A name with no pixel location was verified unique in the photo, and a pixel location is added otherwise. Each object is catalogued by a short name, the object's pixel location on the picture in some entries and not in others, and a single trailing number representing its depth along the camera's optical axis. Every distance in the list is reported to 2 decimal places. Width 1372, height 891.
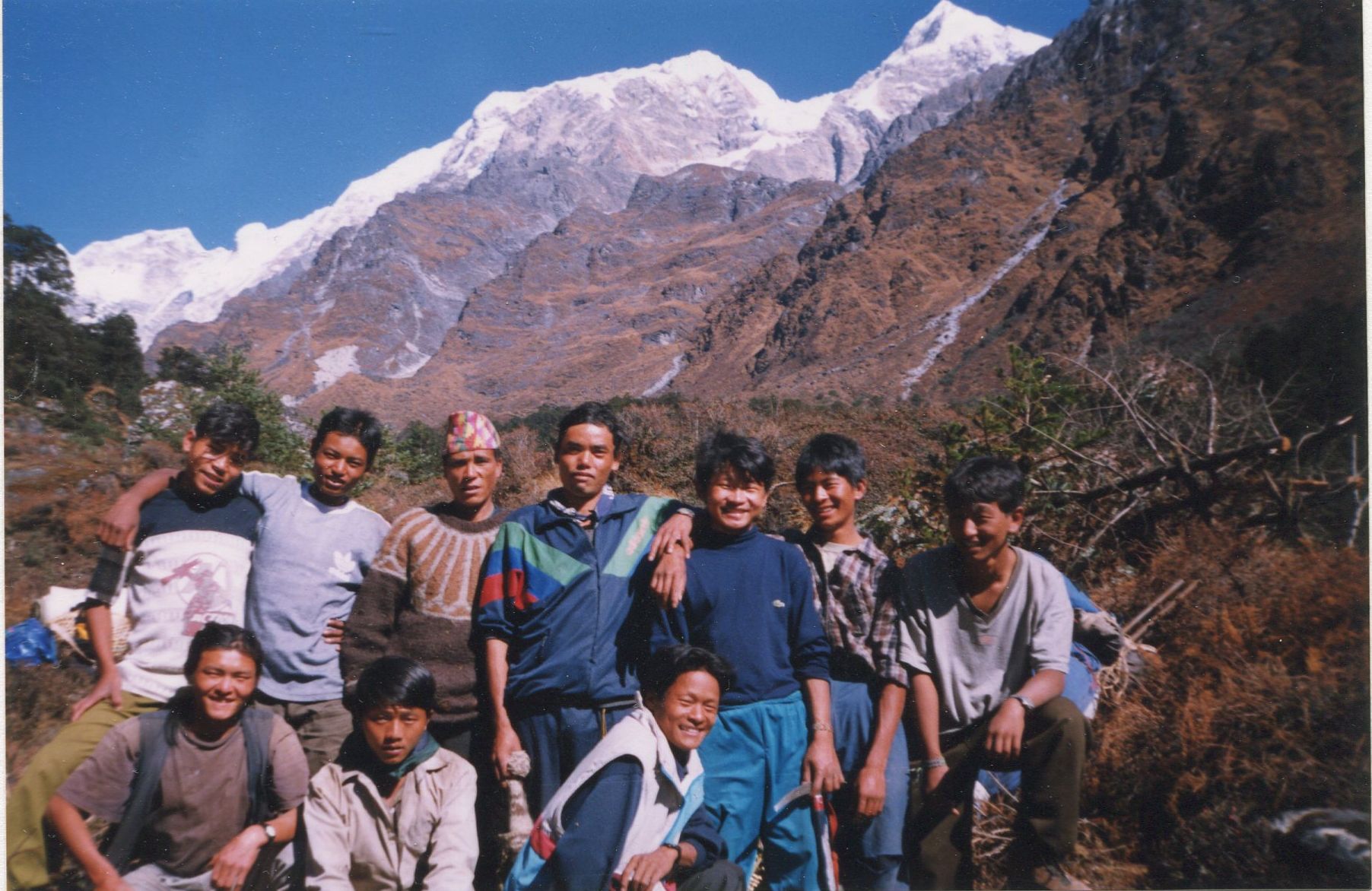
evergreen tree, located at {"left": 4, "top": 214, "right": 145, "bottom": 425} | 7.50
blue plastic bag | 3.83
